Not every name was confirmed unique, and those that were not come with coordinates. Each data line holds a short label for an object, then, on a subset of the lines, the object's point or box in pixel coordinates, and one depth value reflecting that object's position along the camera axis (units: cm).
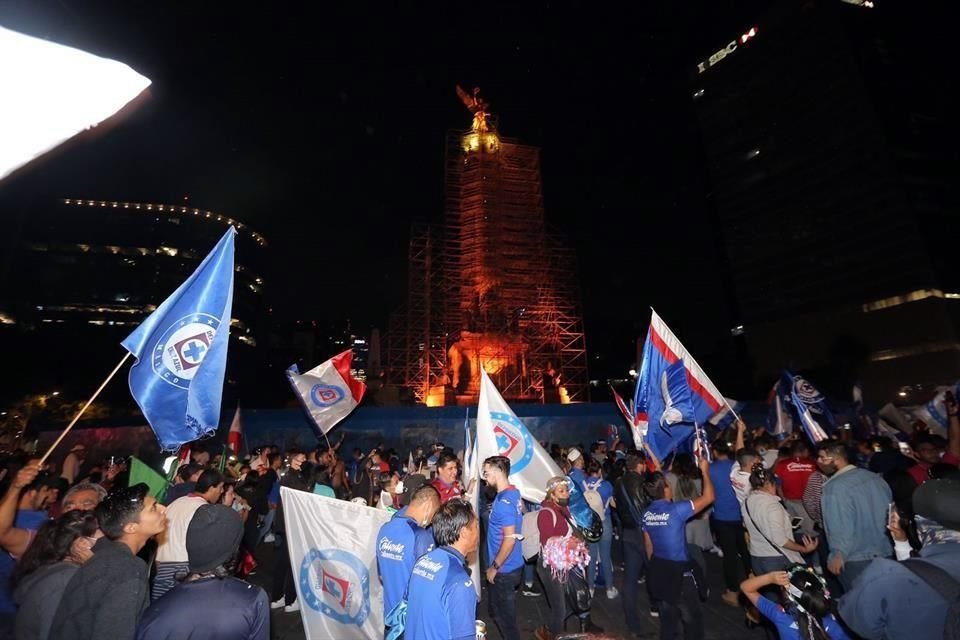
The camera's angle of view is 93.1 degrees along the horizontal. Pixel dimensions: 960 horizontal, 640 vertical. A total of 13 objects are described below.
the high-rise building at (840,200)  4019
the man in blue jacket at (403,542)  365
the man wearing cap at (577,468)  682
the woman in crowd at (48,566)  259
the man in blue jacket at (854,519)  418
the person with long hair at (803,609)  259
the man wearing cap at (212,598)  209
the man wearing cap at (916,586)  220
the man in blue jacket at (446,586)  263
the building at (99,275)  3928
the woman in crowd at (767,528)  475
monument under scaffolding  3412
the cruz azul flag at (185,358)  456
